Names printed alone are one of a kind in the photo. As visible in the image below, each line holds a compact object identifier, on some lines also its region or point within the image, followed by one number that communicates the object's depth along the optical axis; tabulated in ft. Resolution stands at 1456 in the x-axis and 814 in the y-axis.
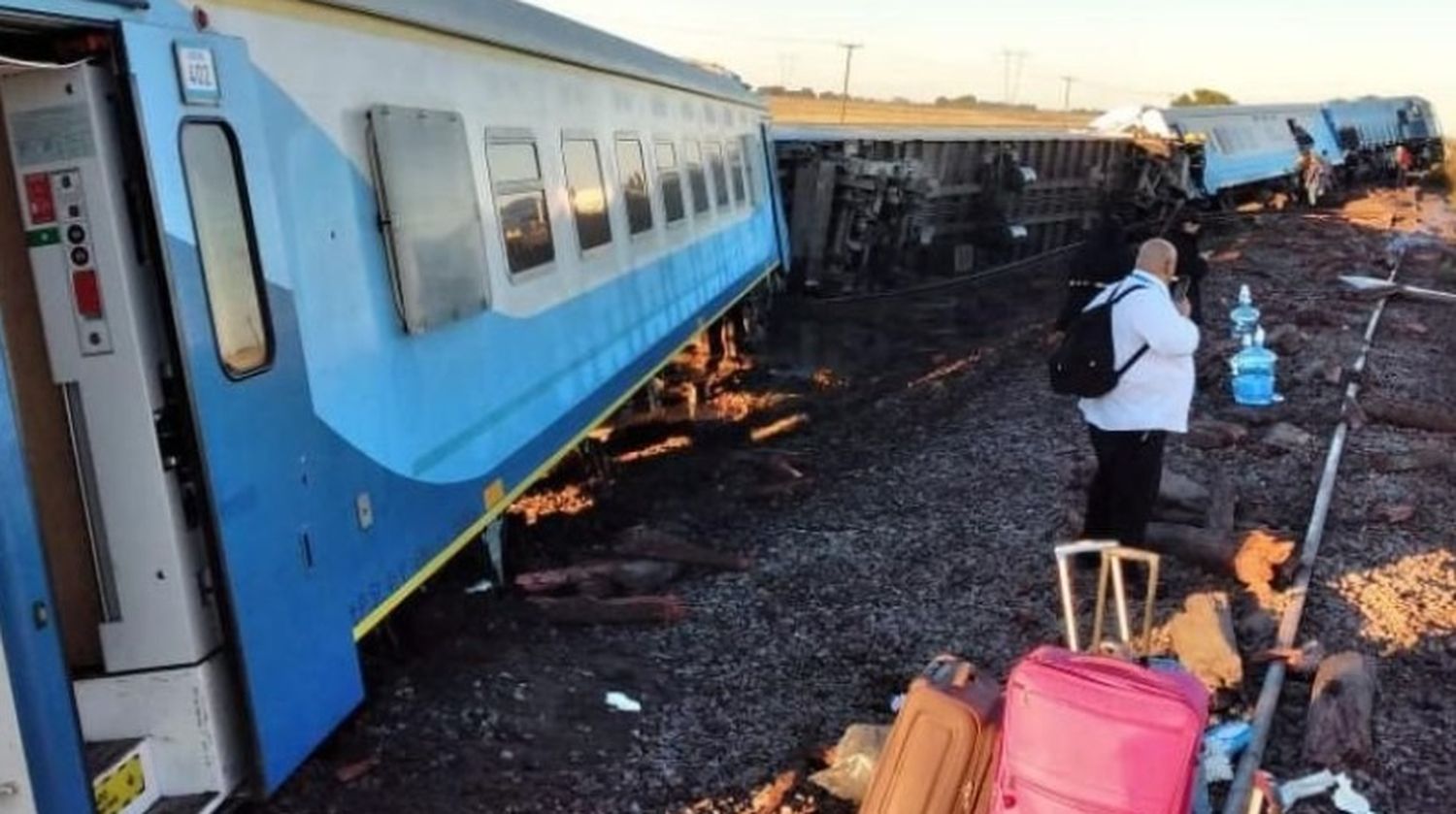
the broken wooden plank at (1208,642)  18.16
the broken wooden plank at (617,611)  21.90
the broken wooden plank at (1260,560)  22.20
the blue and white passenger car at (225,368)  12.19
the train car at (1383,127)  145.79
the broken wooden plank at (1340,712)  16.38
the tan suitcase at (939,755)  12.41
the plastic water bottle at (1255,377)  36.55
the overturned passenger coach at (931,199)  65.62
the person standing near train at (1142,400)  19.52
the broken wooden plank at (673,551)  24.59
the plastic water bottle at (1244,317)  40.06
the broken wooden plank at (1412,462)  29.68
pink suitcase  11.09
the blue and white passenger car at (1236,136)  100.63
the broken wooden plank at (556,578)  23.12
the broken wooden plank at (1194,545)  23.29
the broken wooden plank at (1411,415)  34.01
